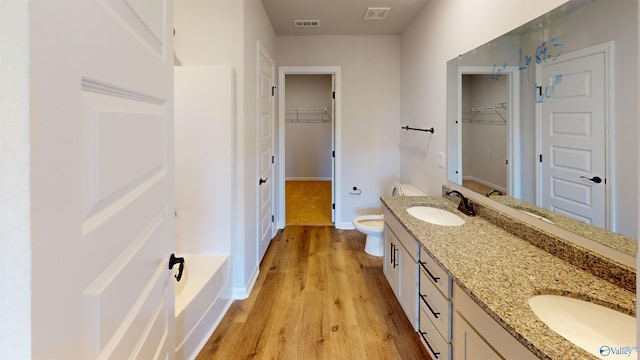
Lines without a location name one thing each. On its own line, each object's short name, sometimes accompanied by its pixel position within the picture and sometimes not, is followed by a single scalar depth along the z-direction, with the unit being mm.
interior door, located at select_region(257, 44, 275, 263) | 3145
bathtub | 1812
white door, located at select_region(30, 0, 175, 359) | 459
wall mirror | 1190
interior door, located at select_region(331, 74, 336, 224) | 4344
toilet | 3387
